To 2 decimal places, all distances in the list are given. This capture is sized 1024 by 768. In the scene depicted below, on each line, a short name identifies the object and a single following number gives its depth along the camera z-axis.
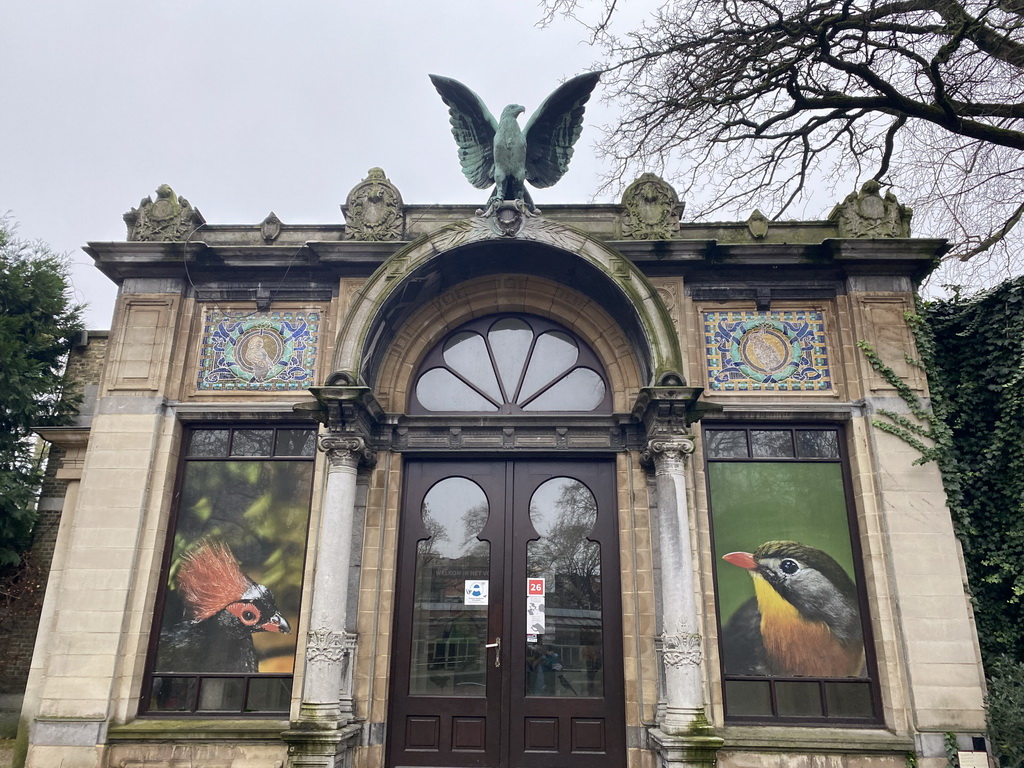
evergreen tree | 10.40
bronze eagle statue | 7.87
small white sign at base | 6.54
